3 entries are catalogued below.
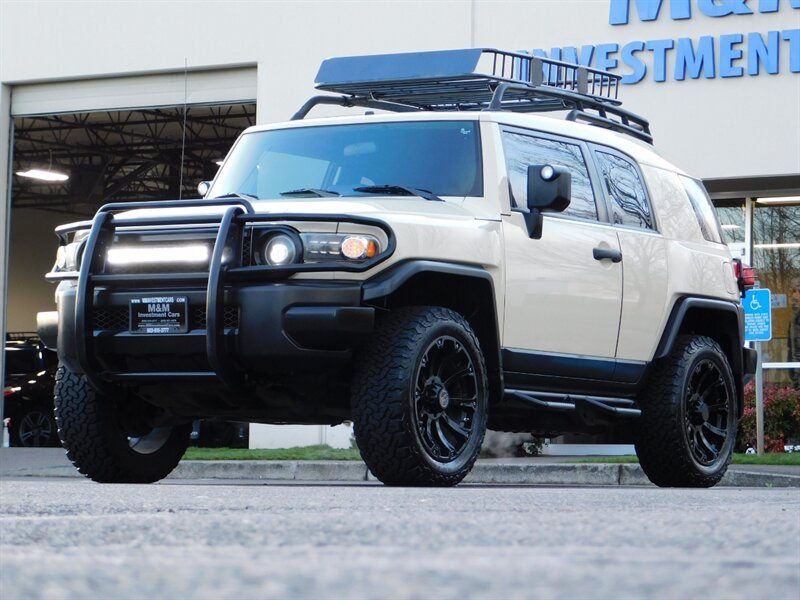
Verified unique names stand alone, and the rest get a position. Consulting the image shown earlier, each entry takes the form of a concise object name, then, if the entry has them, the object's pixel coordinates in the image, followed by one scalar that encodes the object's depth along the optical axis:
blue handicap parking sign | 14.96
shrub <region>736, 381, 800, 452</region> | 17.73
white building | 17.25
